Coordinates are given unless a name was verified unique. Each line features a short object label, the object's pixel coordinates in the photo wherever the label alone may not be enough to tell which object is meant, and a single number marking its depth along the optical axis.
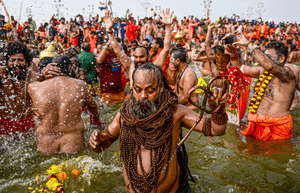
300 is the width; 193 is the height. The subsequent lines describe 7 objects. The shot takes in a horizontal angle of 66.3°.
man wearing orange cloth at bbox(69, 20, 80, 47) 12.78
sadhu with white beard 1.88
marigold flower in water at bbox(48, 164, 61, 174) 3.19
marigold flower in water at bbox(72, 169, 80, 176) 3.19
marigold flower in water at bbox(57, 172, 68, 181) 3.09
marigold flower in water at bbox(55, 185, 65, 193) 2.84
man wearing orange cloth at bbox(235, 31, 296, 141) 3.19
